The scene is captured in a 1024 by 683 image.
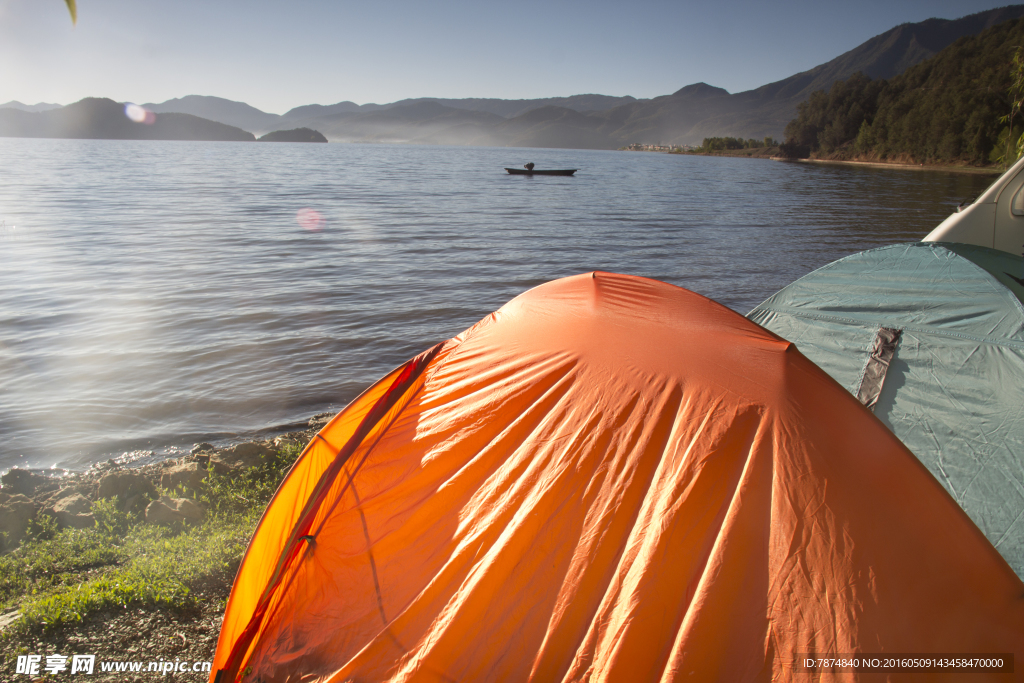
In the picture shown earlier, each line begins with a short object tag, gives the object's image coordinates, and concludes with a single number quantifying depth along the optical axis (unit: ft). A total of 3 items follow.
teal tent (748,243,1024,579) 13.01
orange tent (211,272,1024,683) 7.86
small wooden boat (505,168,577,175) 203.40
